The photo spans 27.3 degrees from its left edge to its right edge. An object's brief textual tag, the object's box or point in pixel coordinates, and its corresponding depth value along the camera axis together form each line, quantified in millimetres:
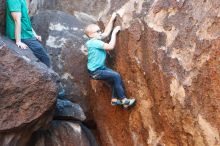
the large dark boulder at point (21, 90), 5520
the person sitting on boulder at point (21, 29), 5824
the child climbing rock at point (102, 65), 6062
